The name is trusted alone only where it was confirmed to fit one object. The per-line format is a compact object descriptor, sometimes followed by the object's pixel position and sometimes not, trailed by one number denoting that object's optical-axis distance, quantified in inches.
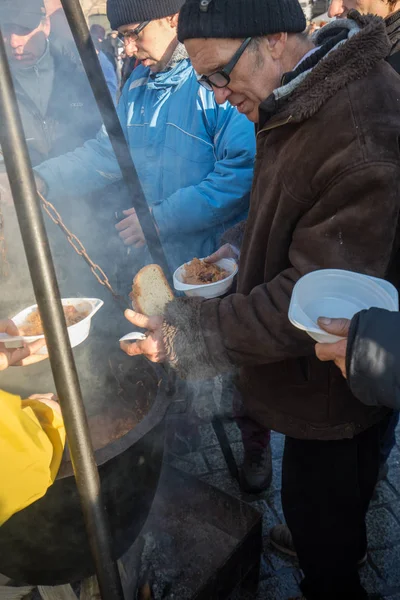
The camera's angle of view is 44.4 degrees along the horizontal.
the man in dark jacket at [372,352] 51.6
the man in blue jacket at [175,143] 111.8
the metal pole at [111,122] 81.0
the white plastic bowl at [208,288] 90.4
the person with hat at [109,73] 180.2
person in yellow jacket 56.5
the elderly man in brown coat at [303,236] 58.6
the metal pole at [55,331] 44.5
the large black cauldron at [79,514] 68.2
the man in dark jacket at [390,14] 86.1
